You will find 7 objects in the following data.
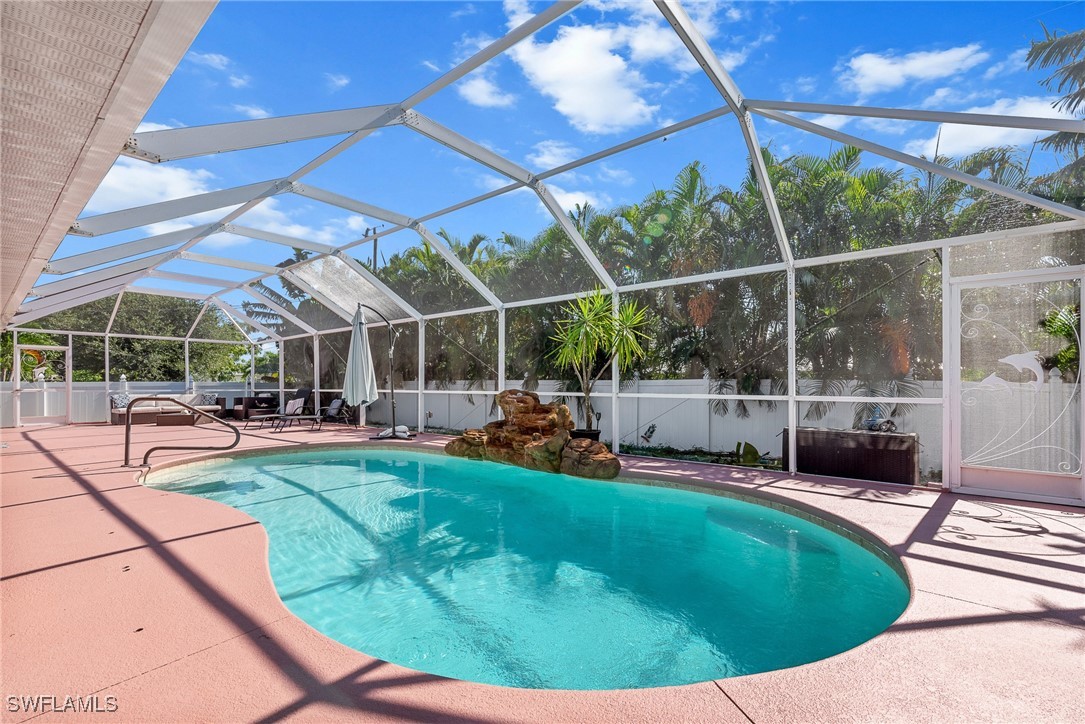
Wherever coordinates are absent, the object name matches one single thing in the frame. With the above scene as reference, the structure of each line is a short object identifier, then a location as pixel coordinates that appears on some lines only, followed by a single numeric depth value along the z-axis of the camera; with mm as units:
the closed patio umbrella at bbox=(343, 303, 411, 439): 10789
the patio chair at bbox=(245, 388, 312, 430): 13910
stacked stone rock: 7137
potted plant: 8234
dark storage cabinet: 6012
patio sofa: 14242
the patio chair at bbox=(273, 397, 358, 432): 12753
